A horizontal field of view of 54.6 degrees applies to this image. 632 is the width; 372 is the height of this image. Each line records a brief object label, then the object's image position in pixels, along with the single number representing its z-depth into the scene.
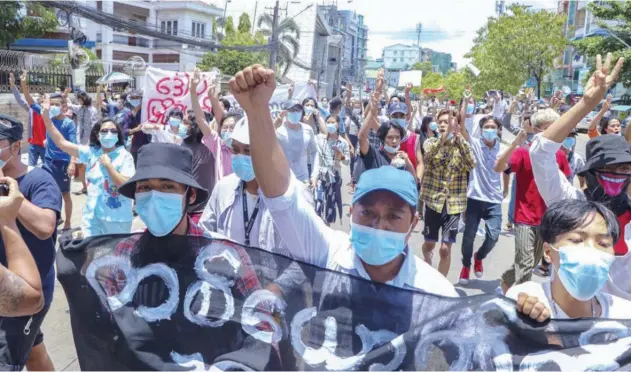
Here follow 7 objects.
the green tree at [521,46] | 33.16
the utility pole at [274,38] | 25.34
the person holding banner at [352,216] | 2.08
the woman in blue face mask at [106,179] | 4.57
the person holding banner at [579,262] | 2.05
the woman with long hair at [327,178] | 6.74
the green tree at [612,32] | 23.27
